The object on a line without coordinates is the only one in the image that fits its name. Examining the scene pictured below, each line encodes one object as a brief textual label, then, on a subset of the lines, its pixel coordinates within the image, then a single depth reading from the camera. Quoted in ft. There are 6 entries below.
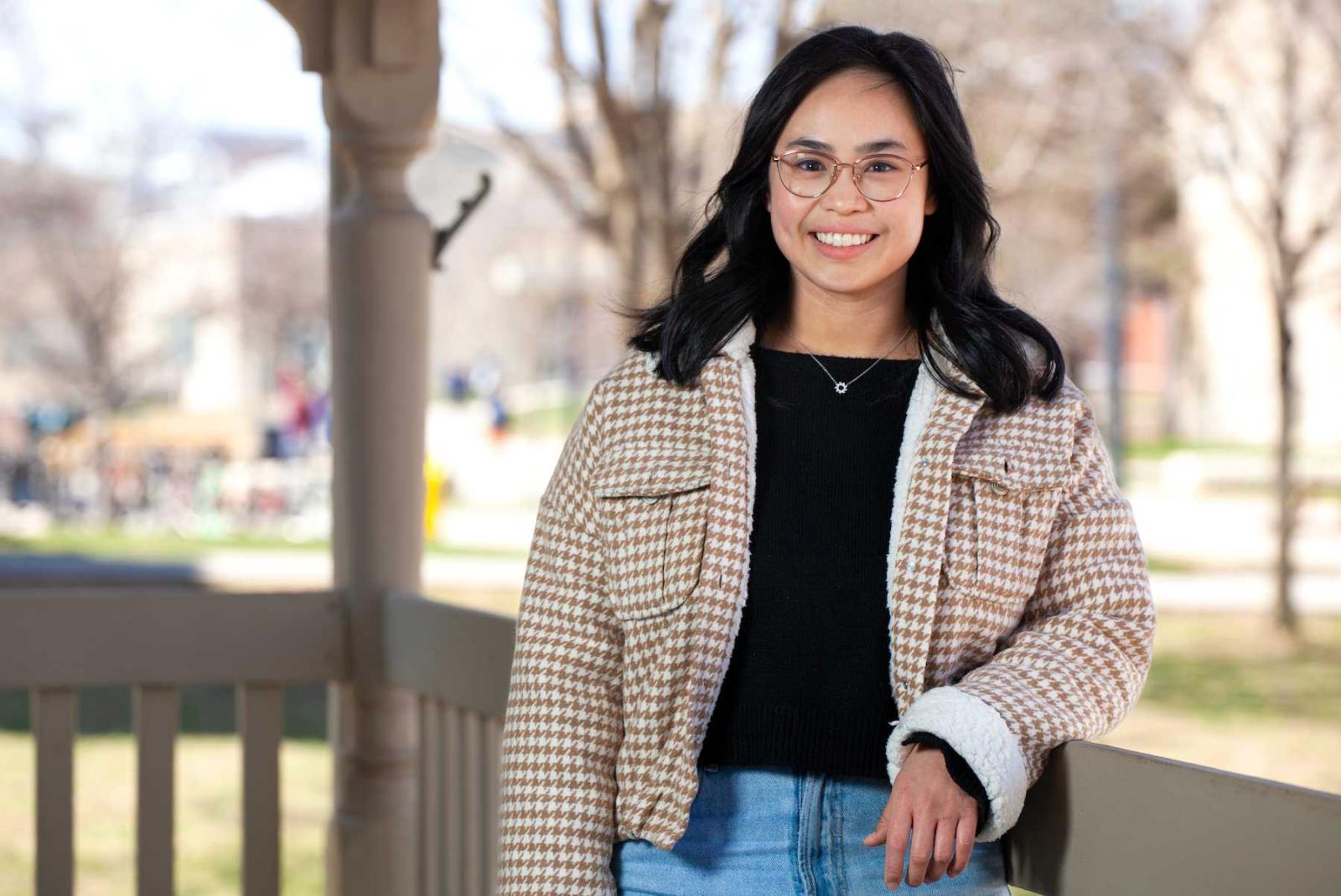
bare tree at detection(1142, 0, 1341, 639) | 28.35
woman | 5.97
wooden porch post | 10.76
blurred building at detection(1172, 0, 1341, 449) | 29.81
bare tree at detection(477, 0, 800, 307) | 27.96
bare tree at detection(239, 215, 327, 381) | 77.20
